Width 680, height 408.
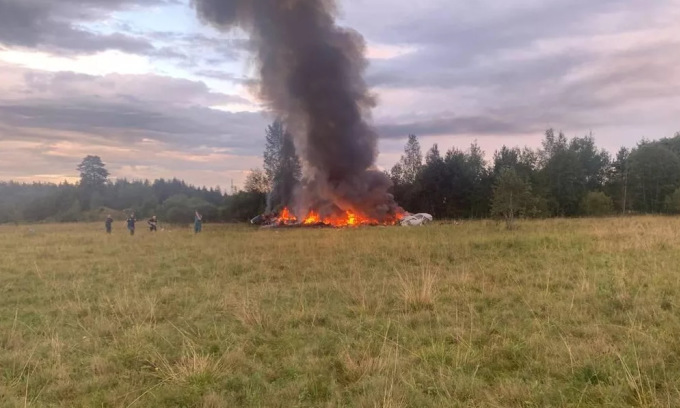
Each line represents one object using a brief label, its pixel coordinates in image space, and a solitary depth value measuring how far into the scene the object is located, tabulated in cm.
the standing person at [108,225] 3441
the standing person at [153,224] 3666
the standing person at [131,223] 3216
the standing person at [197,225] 3297
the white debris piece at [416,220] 4054
